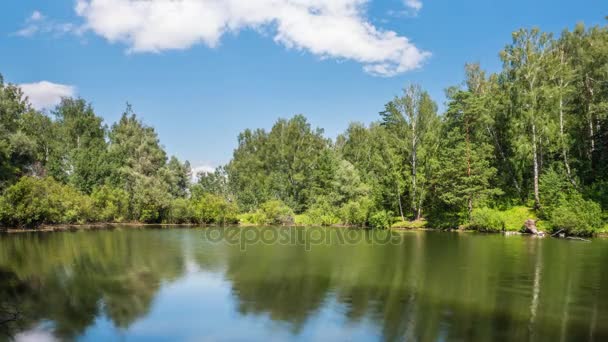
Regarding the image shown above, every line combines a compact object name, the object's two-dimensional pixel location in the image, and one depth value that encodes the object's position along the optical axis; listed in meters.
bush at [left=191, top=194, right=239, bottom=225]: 55.94
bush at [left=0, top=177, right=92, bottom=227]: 38.12
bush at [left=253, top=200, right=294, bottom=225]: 57.62
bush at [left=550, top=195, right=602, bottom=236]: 32.66
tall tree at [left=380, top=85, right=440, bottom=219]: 48.34
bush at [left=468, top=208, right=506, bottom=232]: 39.18
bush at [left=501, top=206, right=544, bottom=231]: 38.31
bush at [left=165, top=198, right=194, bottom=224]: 54.81
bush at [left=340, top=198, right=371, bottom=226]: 51.03
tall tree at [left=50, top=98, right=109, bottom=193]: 59.72
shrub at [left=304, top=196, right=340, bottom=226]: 55.84
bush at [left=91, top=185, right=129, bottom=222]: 51.06
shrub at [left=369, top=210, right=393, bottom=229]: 48.03
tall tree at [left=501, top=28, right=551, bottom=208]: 40.12
